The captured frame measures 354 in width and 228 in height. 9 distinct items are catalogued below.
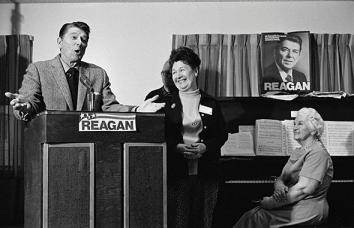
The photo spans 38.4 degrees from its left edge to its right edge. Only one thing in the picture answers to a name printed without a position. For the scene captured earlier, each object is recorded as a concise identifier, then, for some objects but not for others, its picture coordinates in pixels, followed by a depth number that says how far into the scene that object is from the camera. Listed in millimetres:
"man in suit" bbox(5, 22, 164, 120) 2701
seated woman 3408
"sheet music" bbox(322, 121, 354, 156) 5309
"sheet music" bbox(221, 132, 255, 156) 5176
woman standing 3225
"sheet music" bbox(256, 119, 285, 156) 5203
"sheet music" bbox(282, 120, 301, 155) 5248
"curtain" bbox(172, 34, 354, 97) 5699
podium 2168
